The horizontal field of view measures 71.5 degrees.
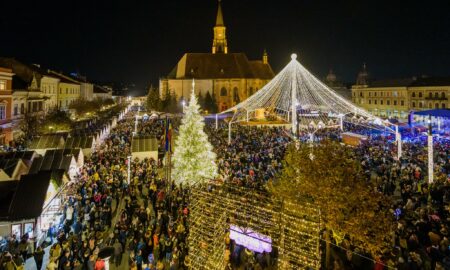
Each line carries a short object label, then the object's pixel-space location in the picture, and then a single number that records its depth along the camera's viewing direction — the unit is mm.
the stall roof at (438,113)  33931
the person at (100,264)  8713
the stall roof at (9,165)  15009
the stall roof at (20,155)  17358
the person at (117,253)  10195
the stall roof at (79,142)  22758
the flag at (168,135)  15623
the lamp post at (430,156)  15267
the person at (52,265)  9023
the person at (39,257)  9698
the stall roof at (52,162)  16625
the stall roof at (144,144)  22245
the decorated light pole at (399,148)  20222
